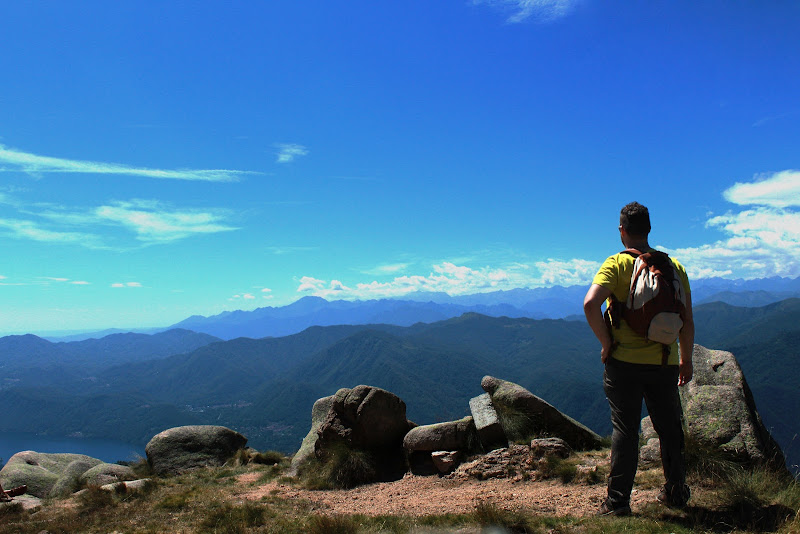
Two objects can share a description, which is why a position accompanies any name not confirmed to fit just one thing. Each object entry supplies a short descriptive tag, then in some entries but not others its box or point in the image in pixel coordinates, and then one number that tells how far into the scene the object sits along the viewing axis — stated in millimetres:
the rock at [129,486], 11062
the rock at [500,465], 9442
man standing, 5289
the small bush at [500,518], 5688
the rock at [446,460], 10602
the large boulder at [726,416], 6758
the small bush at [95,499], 9784
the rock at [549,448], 9828
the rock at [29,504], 10200
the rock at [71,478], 13688
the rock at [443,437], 11180
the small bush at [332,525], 6077
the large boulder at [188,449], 16031
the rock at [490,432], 11305
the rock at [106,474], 13826
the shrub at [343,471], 10844
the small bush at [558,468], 8203
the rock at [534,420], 11375
